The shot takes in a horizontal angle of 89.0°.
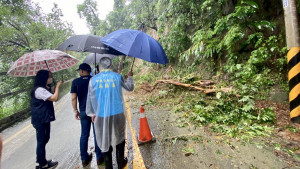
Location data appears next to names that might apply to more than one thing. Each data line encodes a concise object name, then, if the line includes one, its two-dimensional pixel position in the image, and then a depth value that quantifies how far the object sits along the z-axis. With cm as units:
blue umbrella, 239
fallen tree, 487
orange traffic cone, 346
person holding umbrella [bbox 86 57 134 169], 234
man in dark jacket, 286
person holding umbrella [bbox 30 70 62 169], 277
